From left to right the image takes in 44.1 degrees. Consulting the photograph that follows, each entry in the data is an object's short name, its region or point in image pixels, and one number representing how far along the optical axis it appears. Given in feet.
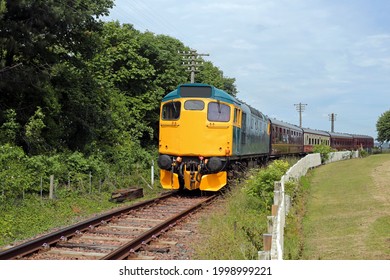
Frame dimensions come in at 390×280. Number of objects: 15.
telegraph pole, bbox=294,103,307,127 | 280.51
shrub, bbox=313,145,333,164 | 135.74
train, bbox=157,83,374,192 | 54.29
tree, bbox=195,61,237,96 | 163.95
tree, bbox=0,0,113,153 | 53.93
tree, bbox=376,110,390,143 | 282.36
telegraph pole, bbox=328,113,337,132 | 324.39
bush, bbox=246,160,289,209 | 45.41
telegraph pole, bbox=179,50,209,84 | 117.80
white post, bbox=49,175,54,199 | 46.75
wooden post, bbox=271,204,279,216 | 31.04
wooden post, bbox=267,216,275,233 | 28.80
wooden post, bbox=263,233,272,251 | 20.27
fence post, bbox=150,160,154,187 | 66.83
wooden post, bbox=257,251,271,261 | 18.61
